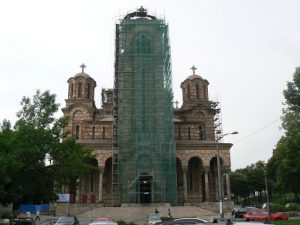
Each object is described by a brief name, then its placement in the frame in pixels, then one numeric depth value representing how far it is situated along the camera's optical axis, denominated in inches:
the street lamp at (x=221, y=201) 981.3
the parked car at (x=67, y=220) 712.7
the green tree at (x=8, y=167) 802.2
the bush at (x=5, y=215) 1039.9
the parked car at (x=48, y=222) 675.1
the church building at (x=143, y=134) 1473.9
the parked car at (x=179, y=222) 528.1
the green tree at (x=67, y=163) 1040.8
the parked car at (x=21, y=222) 527.8
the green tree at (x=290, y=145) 1453.0
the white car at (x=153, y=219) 891.9
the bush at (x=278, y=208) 1360.0
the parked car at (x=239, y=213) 1206.9
